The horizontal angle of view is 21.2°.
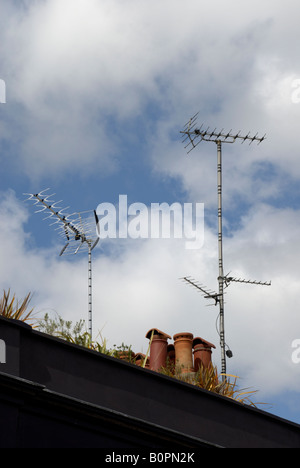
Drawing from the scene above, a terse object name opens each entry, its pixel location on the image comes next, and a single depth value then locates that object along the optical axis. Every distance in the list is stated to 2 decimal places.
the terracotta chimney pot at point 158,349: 20.62
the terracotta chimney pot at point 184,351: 20.25
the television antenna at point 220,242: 24.42
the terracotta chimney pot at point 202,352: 20.81
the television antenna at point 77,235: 24.98
